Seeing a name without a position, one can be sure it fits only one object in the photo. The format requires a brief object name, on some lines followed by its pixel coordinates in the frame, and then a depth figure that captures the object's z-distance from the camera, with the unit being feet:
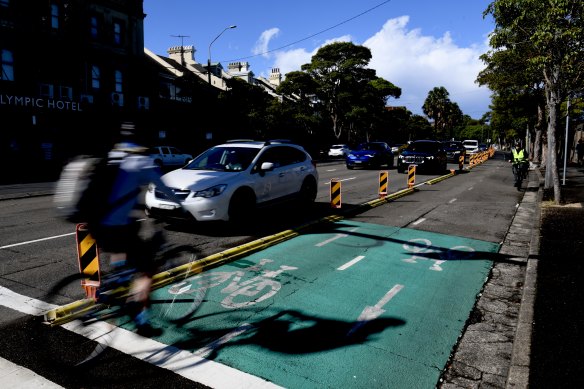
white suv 26.27
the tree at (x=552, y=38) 37.27
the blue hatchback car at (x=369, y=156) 87.97
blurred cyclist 14.60
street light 96.29
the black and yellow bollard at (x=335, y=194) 36.43
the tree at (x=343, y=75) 150.30
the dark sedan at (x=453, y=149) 122.26
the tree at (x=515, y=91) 55.83
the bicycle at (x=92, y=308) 12.89
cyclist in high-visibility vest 57.62
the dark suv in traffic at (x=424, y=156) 77.71
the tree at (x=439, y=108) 290.76
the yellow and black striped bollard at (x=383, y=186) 44.96
